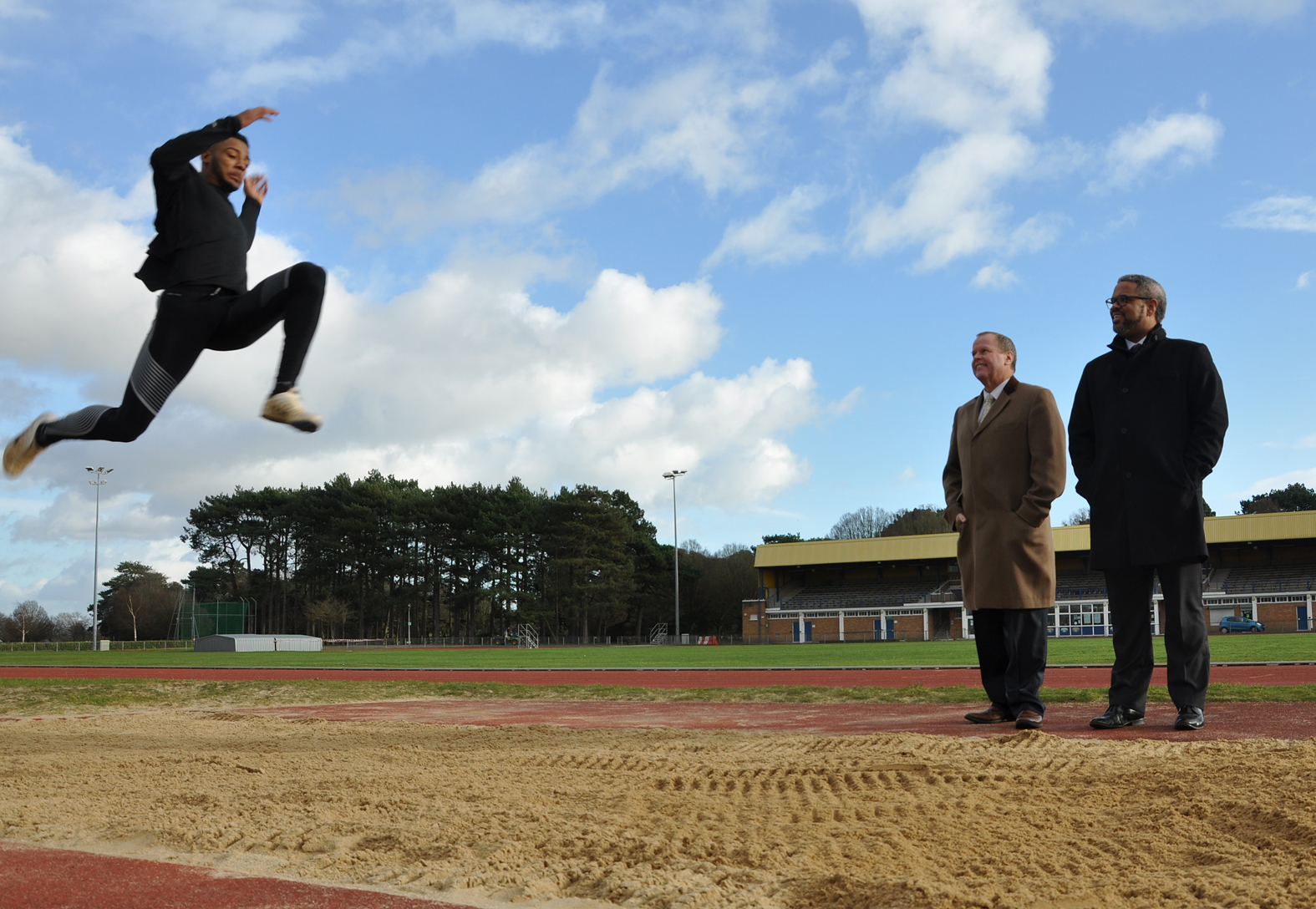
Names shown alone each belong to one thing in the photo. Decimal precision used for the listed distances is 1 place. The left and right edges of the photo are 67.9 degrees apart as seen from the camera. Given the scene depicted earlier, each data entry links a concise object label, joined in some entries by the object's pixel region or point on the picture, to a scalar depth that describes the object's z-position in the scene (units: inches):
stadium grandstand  2012.8
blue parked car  1877.5
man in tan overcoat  236.4
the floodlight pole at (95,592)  2060.5
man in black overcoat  221.6
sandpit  104.0
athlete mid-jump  138.9
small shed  1898.4
